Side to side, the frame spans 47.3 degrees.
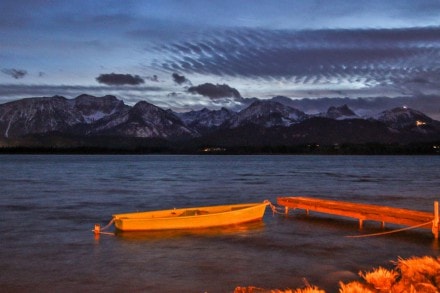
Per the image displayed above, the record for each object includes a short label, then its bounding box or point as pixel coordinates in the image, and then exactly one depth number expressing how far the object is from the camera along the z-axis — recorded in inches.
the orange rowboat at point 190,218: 901.8
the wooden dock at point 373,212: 856.3
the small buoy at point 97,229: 913.3
